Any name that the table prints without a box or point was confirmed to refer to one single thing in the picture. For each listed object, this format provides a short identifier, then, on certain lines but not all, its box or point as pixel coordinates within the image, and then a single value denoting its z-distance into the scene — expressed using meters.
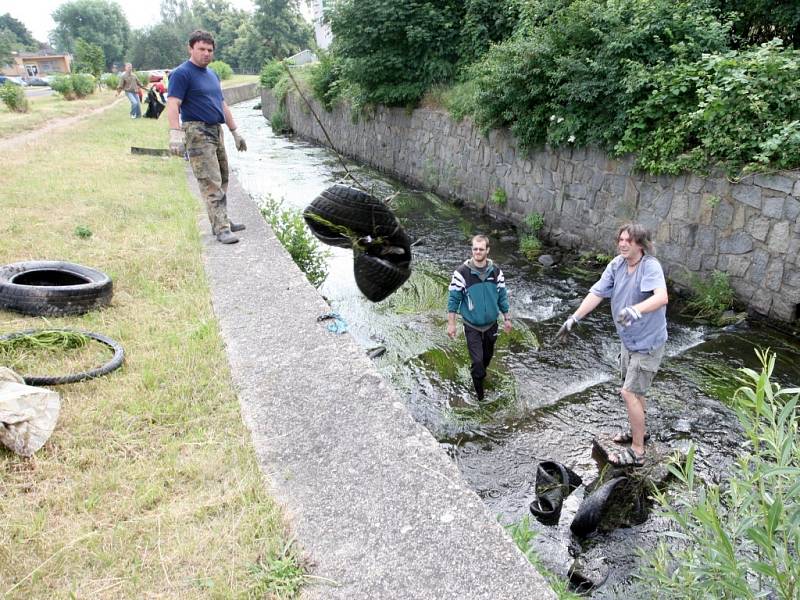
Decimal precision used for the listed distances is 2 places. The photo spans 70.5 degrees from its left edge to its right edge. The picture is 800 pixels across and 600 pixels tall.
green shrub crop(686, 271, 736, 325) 6.54
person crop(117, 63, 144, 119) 20.94
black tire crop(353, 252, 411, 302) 4.72
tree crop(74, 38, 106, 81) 41.69
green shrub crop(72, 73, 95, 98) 30.61
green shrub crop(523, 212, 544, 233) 9.70
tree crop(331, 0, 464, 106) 13.80
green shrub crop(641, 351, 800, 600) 1.72
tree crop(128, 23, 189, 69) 72.00
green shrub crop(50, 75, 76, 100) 30.33
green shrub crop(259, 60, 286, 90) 30.29
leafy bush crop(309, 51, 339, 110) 19.33
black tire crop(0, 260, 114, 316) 4.54
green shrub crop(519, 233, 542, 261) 9.03
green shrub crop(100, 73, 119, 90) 40.72
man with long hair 3.96
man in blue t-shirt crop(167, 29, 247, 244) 6.28
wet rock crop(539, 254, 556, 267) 8.60
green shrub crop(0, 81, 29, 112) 22.12
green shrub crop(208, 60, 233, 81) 55.12
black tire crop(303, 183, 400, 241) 4.53
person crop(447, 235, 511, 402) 4.96
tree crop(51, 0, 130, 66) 92.56
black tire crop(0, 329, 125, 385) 3.45
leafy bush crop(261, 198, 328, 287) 7.49
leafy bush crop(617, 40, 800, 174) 6.06
